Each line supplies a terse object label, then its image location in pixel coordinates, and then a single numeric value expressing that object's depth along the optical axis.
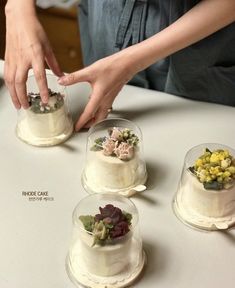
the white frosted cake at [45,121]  1.01
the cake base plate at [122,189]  0.91
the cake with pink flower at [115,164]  0.90
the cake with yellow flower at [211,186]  0.84
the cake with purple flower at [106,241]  0.76
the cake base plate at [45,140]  1.01
